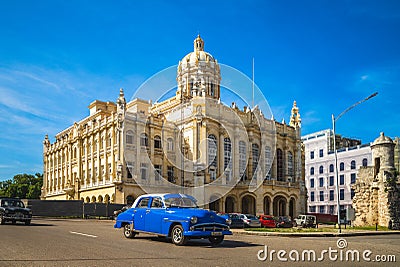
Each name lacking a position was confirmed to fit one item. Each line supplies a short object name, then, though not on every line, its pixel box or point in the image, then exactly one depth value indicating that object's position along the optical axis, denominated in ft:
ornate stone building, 184.14
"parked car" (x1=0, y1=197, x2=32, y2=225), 80.59
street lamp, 95.76
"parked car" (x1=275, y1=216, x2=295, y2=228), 140.77
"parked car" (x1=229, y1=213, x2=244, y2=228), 124.47
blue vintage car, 45.91
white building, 247.50
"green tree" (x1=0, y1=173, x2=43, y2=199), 284.20
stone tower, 110.52
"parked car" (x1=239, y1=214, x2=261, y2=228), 126.93
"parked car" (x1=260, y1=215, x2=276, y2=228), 136.77
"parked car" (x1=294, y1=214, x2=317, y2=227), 142.20
